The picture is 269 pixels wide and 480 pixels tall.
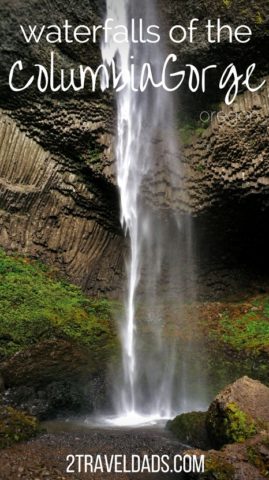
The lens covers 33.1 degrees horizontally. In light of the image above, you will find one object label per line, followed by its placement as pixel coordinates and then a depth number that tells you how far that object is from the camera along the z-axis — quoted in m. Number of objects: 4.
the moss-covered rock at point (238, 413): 5.04
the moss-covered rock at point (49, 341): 7.19
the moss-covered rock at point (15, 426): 5.19
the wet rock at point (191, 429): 5.64
